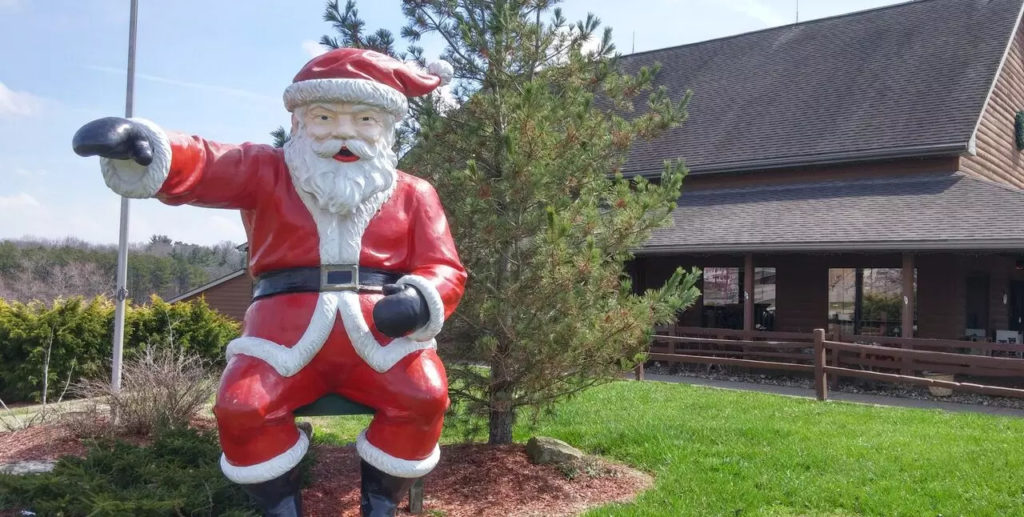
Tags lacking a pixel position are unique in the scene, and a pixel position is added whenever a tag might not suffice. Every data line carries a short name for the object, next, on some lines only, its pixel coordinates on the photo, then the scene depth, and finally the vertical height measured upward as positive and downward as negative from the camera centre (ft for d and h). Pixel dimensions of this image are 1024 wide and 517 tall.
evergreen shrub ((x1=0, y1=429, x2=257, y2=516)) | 11.98 -3.43
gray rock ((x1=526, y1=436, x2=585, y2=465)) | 18.99 -3.90
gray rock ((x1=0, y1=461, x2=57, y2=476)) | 16.29 -4.09
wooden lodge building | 38.81 +7.19
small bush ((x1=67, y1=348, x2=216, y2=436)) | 20.56 -3.20
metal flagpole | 26.40 +1.08
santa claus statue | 9.78 +0.15
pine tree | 16.30 +1.94
